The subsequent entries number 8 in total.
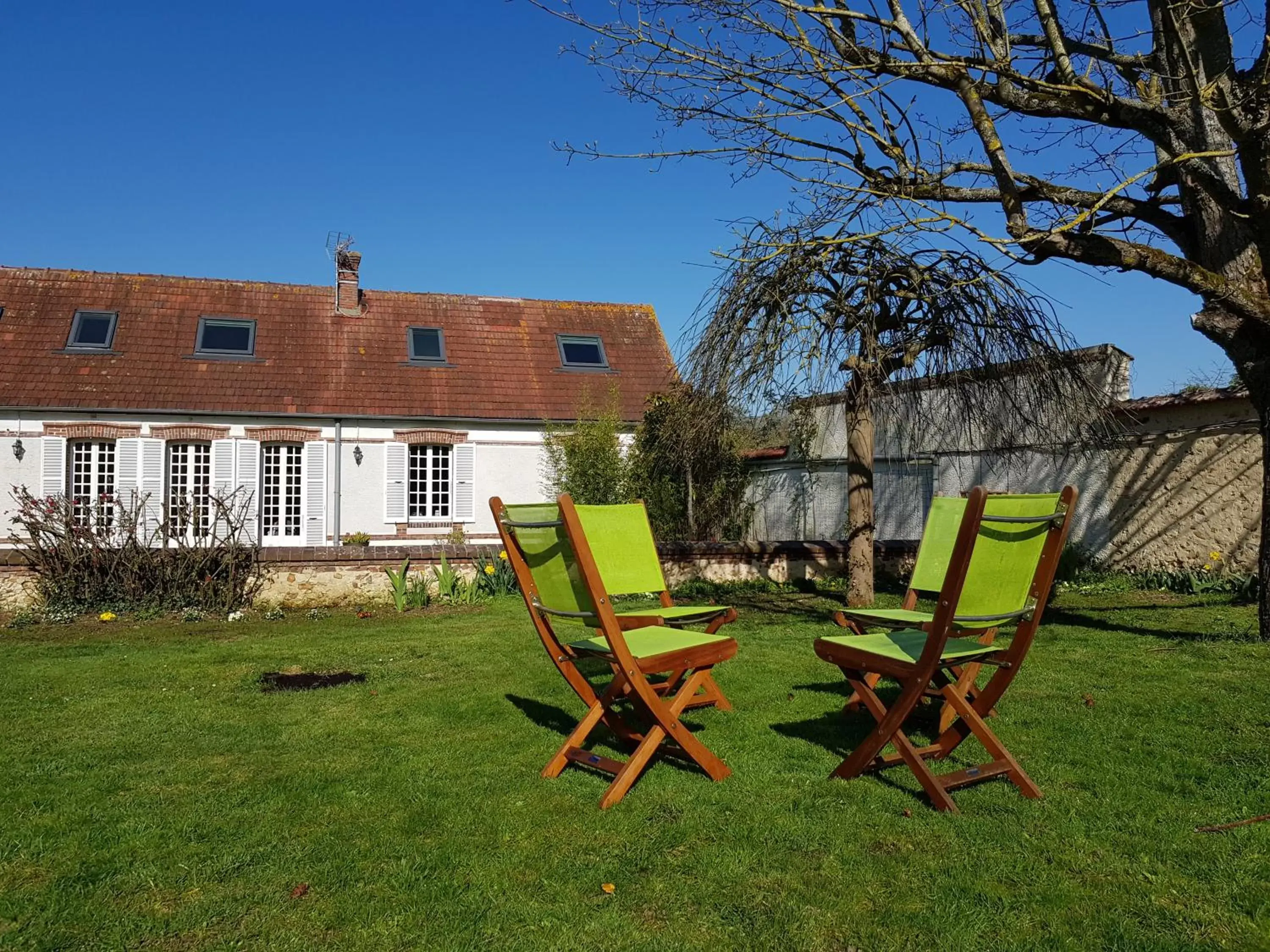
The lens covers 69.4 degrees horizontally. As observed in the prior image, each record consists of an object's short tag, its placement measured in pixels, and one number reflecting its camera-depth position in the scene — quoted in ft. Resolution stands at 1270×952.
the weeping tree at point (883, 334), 26.99
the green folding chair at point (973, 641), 11.22
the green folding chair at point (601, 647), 12.00
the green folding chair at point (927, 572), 15.52
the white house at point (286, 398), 55.16
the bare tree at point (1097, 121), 18.83
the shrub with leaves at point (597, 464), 52.31
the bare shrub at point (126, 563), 31.94
